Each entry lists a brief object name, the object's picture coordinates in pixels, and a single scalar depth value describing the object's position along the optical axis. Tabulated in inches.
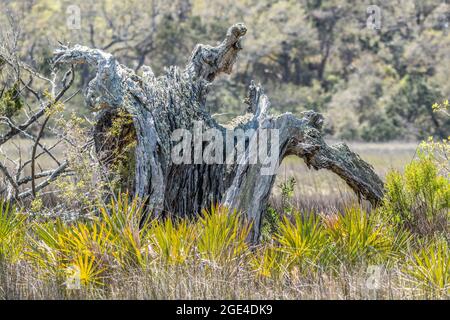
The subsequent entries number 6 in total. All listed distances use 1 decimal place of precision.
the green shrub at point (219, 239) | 529.5
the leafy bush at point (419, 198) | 678.9
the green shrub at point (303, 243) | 554.8
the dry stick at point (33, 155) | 650.9
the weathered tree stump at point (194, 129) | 643.6
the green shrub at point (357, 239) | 573.0
